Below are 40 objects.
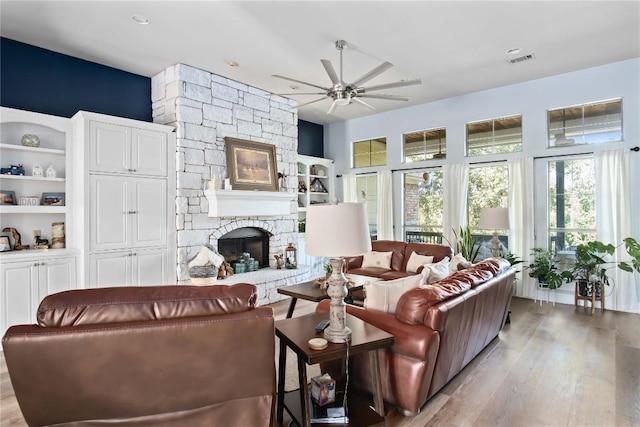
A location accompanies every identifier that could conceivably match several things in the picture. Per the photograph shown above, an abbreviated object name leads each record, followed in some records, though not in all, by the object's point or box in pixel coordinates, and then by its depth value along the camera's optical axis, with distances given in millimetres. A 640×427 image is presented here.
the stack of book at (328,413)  2039
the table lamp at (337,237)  1943
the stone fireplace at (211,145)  4738
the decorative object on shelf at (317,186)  7613
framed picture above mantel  5250
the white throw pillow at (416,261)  5285
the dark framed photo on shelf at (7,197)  3814
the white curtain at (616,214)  4676
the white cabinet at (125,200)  4020
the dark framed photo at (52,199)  4102
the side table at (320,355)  1881
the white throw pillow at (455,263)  4090
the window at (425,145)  6508
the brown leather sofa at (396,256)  5328
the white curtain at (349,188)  7574
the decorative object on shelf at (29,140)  3902
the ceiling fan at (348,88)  3415
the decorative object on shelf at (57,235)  4129
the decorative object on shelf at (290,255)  6004
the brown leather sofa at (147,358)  1350
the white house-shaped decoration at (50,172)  4051
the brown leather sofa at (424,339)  2227
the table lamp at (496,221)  4773
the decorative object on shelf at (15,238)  3891
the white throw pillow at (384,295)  2553
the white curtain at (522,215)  5414
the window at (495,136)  5688
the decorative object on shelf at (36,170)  3967
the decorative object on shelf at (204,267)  4699
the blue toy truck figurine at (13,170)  3817
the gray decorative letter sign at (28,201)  3930
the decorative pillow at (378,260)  5676
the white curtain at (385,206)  7031
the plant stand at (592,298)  4648
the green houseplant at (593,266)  4566
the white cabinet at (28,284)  3514
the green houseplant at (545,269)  4848
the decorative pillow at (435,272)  3020
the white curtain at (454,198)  6062
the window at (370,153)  7293
